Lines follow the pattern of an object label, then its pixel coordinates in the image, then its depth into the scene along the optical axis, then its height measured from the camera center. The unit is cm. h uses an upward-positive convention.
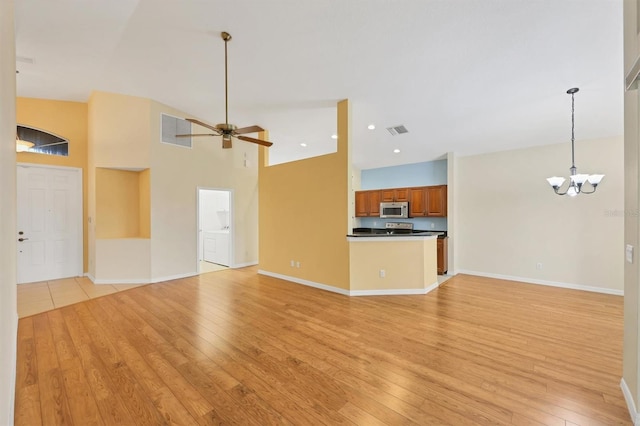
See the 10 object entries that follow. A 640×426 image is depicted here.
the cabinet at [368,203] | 732 +21
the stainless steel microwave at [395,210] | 671 +1
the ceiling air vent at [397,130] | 517 +164
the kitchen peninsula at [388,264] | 438 -90
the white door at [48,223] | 493 -23
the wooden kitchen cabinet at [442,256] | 588 -105
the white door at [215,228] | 673 -52
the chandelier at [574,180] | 360 +43
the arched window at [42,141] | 486 +137
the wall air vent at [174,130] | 523 +169
